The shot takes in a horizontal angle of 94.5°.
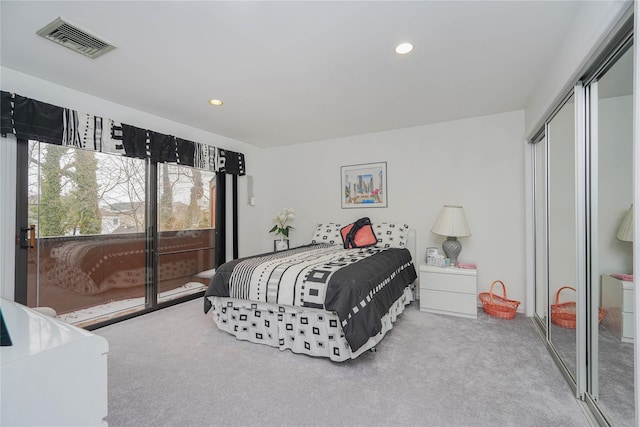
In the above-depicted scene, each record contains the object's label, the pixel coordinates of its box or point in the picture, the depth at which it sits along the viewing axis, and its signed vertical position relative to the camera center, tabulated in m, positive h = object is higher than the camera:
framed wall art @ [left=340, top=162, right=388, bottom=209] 4.20 +0.41
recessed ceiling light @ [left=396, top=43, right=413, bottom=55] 2.11 +1.20
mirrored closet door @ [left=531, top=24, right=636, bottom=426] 1.34 -0.13
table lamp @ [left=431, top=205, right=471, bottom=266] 3.37 -0.17
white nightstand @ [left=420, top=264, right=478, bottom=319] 3.17 -0.86
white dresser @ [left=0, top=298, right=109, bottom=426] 0.57 -0.34
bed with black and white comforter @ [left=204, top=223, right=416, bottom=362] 2.14 -0.69
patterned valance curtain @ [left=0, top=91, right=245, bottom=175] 2.36 +0.78
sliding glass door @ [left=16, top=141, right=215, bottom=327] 2.60 -0.19
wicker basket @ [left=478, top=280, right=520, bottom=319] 3.14 -1.01
